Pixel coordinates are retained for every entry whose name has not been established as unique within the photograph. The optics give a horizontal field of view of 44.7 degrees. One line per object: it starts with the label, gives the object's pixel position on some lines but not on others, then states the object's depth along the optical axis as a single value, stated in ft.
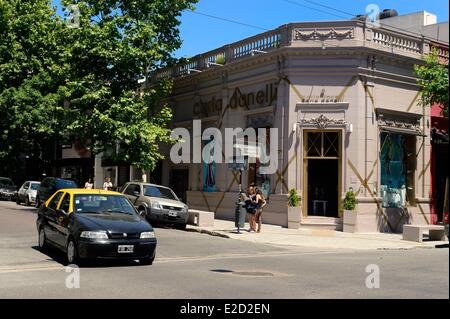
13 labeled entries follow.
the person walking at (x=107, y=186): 93.45
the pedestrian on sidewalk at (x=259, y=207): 69.41
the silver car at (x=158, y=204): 70.59
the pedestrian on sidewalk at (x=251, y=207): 69.72
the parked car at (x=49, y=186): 94.63
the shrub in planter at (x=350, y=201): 73.92
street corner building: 76.69
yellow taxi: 36.73
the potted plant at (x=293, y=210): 75.66
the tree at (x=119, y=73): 82.99
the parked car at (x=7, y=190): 132.67
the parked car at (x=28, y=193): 111.86
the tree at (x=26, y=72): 119.85
